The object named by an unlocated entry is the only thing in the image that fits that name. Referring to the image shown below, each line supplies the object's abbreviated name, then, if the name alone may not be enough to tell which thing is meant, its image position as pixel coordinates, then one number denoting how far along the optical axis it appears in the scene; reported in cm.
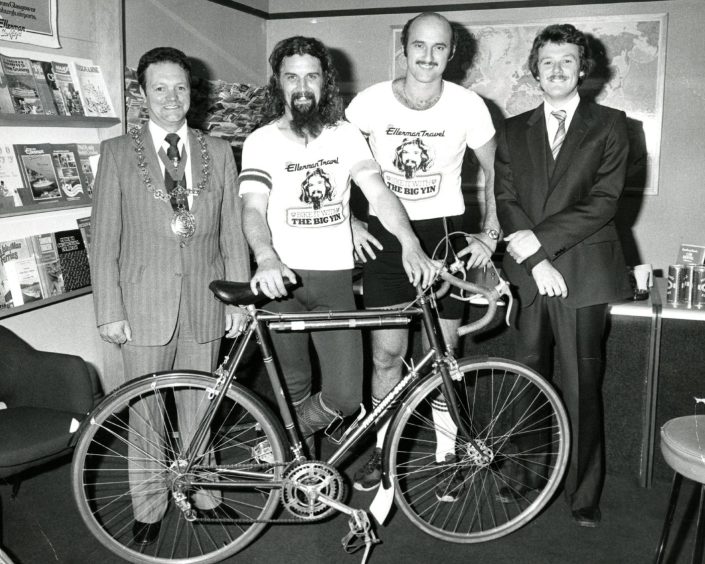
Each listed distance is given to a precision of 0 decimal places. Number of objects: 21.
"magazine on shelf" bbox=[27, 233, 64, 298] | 277
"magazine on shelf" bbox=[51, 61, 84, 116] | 288
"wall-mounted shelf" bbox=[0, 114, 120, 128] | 262
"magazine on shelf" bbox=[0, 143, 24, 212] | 267
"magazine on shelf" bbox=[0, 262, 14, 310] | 261
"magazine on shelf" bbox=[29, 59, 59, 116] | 278
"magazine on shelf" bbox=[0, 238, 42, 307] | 265
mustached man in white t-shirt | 254
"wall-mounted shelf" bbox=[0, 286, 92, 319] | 263
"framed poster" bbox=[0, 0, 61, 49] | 270
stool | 177
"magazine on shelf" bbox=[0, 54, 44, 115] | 265
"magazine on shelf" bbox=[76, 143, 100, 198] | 304
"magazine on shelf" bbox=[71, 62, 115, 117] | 297
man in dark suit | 238
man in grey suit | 223
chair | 237
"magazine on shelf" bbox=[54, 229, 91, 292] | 289
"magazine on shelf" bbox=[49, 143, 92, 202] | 292
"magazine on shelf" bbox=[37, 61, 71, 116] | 283
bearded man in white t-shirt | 230
